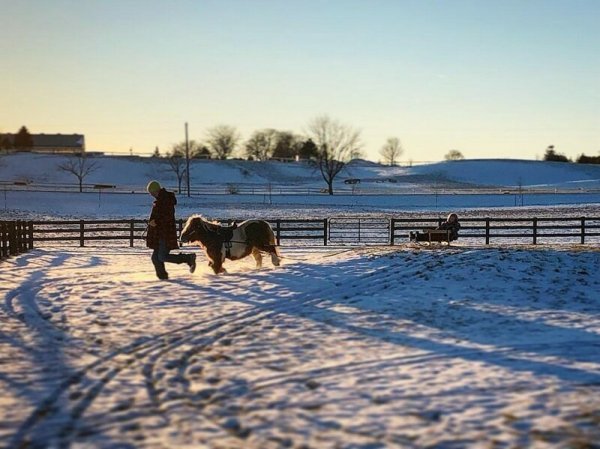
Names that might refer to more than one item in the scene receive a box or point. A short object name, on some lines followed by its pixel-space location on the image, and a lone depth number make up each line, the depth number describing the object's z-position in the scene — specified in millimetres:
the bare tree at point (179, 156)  70088
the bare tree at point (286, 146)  124938
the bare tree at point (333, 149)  73562
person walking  12141
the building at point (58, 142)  121312
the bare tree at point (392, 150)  132750
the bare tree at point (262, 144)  124312
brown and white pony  13500
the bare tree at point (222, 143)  120312
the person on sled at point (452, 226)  18266
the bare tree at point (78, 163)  77438
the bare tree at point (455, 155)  145750
